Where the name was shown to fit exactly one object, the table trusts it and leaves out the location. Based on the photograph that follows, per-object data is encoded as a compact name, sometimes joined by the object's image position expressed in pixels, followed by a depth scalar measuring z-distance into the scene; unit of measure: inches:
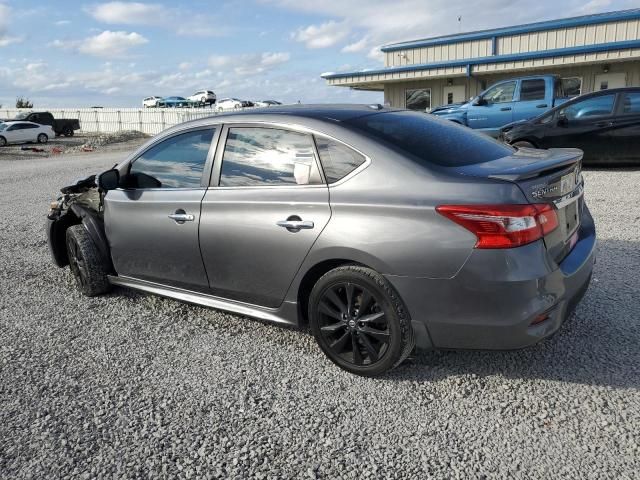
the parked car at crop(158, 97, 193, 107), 2103.8
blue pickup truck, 528.1
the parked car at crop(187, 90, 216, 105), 2098.9
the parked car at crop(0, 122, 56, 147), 1208.2
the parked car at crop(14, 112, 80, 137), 1399.6
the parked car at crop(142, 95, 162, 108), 2216.3
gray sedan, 104.0
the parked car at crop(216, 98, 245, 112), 1760.1
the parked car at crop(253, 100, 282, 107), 1644.7
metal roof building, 749.9
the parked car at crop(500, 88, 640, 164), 378.9
